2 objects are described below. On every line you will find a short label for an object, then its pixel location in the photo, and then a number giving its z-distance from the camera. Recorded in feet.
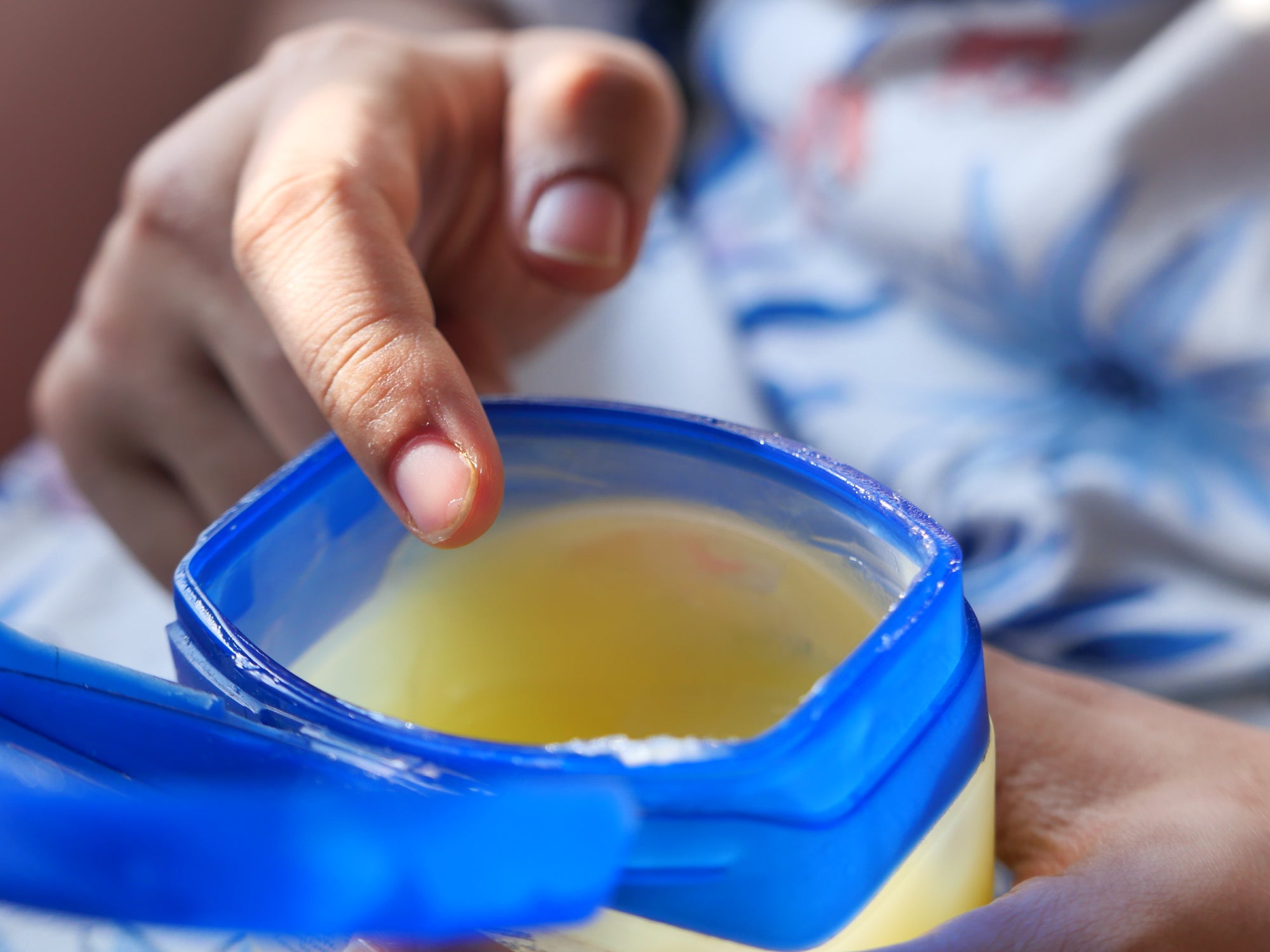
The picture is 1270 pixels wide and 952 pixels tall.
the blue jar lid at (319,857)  0.48
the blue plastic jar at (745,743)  0.55
